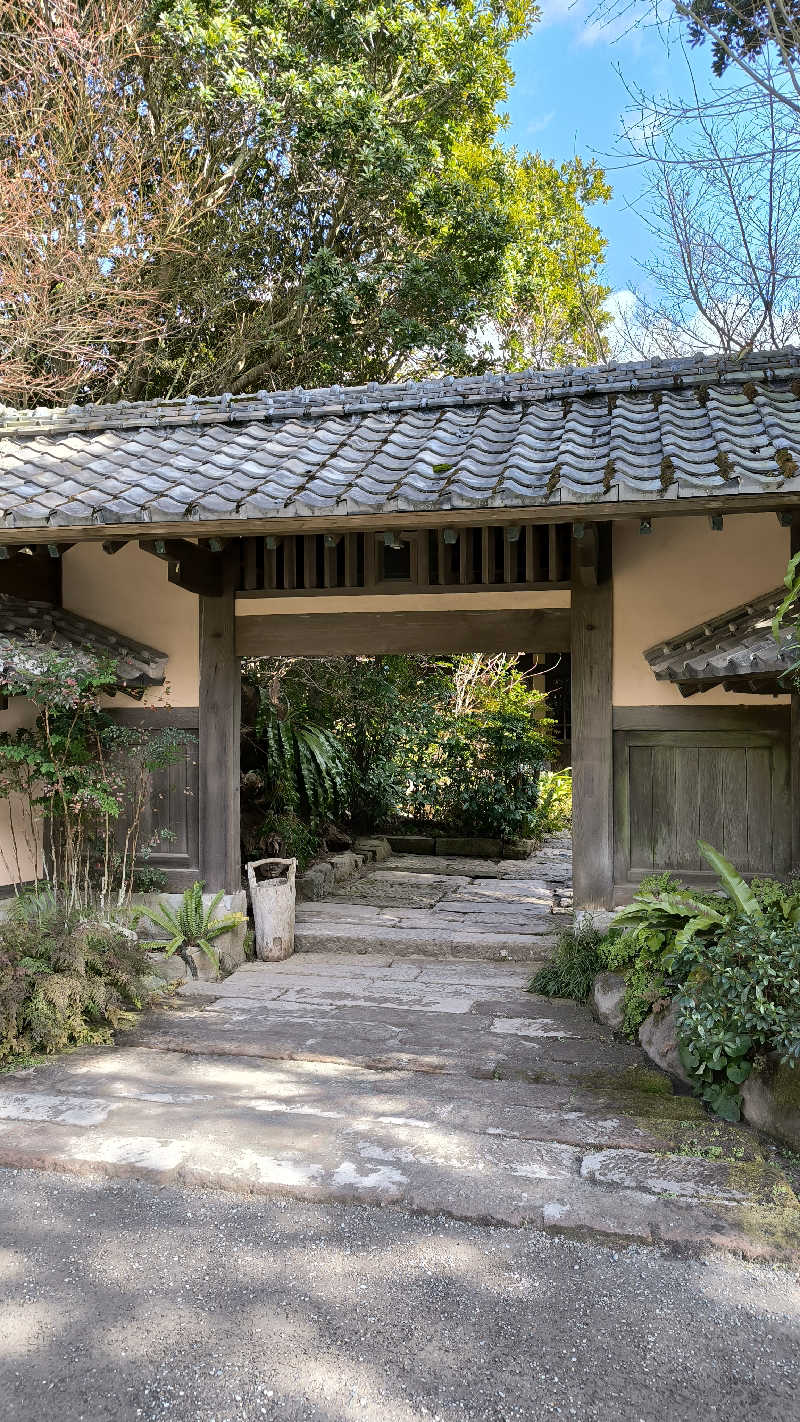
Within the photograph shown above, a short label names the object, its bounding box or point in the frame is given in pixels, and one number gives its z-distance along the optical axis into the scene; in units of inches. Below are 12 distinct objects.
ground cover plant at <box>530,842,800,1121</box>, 158.2
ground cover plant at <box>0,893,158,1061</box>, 198.8
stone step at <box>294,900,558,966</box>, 289.6
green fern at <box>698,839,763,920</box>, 194.1
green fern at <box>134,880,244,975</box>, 262.2
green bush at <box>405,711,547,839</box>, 489.1
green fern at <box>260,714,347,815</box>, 395.5
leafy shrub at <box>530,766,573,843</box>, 538.6
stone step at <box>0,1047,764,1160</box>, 157.8
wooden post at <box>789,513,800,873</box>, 230.5
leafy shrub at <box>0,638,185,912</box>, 236.2
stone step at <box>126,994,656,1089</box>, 192.1
